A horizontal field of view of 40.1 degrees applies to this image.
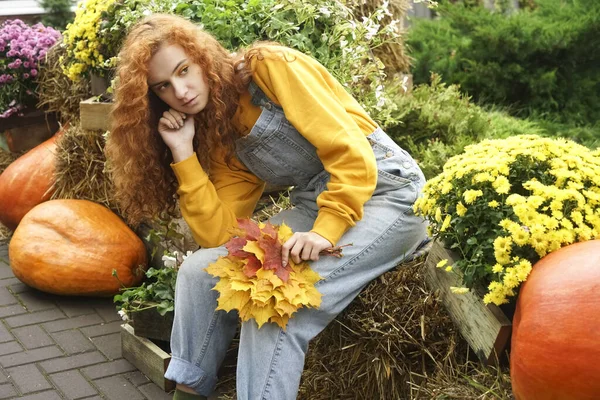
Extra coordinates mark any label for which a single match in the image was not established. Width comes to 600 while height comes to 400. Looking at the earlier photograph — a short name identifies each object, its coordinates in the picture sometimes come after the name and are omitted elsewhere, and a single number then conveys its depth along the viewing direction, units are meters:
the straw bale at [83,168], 4.56
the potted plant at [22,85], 5.22
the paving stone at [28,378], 3.37
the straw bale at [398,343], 2.74
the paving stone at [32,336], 3.75
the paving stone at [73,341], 3.72
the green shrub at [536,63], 6.06
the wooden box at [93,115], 4.31
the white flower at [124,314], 3.50
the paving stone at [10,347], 3.68
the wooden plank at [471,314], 2.46
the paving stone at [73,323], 3.90
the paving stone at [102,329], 3.86
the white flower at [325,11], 3.72
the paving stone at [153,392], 3.30
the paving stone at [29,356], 3.57
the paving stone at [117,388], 3.32
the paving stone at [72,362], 3.54
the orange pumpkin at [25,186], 4.79
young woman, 2.64
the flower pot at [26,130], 5.37
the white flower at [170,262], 3.55
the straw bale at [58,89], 4.82
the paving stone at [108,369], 3.49
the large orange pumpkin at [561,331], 2.04
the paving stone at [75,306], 4.07
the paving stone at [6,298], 4.16
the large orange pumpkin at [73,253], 4.06
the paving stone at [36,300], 4.11
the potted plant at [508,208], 2.35
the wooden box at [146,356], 3.33
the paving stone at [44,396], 3.29
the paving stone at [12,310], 4.03
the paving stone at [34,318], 3.94
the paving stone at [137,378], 3.43
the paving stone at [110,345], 3.68
